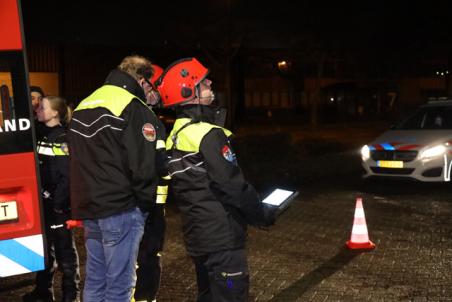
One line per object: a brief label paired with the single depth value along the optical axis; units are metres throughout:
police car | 10.45
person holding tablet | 3.39
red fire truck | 3.47
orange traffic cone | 6.83
